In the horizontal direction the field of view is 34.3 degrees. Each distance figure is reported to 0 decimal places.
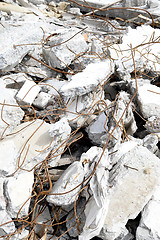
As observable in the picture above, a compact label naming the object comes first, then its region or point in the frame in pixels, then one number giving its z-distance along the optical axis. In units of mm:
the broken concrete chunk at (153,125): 3057
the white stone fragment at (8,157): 2377
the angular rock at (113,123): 2807
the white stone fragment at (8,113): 2682
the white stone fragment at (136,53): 3777
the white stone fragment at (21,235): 2186
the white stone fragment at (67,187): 2312
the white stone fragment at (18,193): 2205
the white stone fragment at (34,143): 2520
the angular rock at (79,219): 2367
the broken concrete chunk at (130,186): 2250
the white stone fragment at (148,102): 3238
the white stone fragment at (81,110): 3015
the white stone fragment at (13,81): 3309
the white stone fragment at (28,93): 3057
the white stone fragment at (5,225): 2141
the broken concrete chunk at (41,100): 3172
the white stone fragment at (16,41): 3344
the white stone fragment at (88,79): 2951
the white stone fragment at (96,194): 2139
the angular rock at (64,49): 3635
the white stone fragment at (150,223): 2211
